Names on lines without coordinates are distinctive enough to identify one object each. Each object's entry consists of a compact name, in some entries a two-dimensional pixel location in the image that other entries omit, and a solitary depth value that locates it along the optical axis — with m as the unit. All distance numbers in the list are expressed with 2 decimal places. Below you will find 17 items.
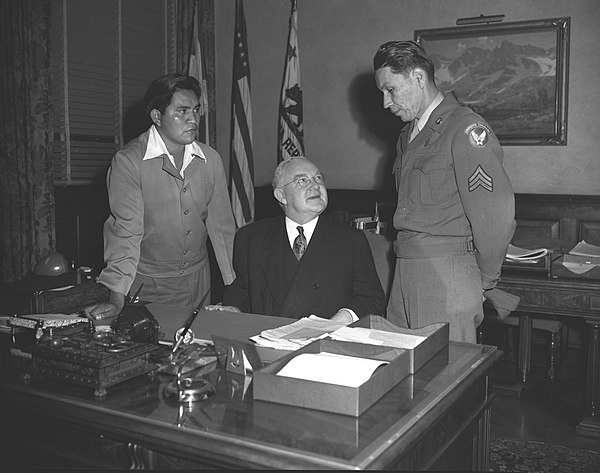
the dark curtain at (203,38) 6.04
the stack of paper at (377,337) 1.90
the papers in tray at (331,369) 1.59
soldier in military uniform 2.52
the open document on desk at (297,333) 1.89
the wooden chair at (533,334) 4.44
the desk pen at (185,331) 1.85
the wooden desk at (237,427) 1.36
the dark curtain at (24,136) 4.30
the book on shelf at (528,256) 3.65
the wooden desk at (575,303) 3.44
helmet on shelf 2.88
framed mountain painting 5.16
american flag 5.89
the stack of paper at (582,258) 3.50
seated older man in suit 2.68
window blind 5.07
